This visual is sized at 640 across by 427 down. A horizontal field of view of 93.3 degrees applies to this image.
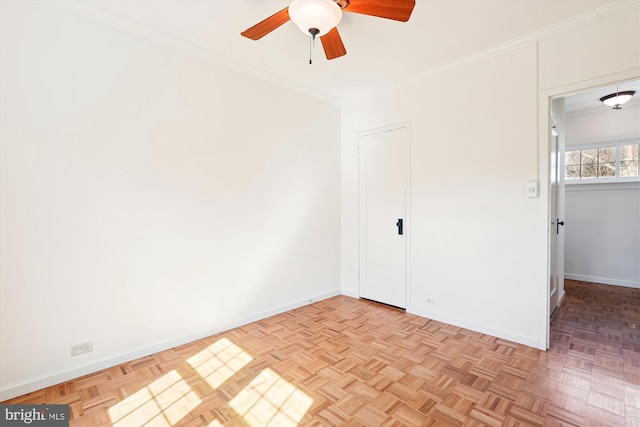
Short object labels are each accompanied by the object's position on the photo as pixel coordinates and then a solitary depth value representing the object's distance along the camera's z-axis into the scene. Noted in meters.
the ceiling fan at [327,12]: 1.68
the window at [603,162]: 4.53
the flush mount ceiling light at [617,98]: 3.69
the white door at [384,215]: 3.63
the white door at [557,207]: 3.43
